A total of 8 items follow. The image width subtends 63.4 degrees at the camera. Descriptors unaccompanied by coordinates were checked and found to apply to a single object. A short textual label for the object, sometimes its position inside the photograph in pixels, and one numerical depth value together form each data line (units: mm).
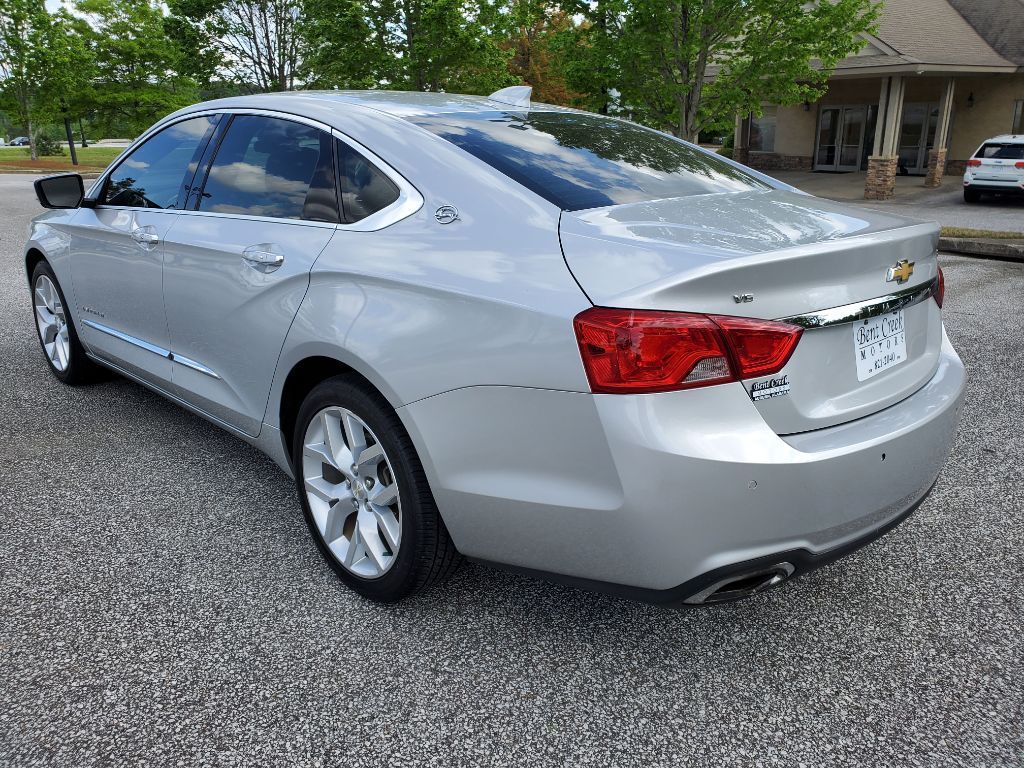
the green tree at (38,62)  35406
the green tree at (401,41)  20000
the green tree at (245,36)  26453
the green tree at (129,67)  35812
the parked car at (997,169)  18234
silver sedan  1953
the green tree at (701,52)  14680
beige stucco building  21203
